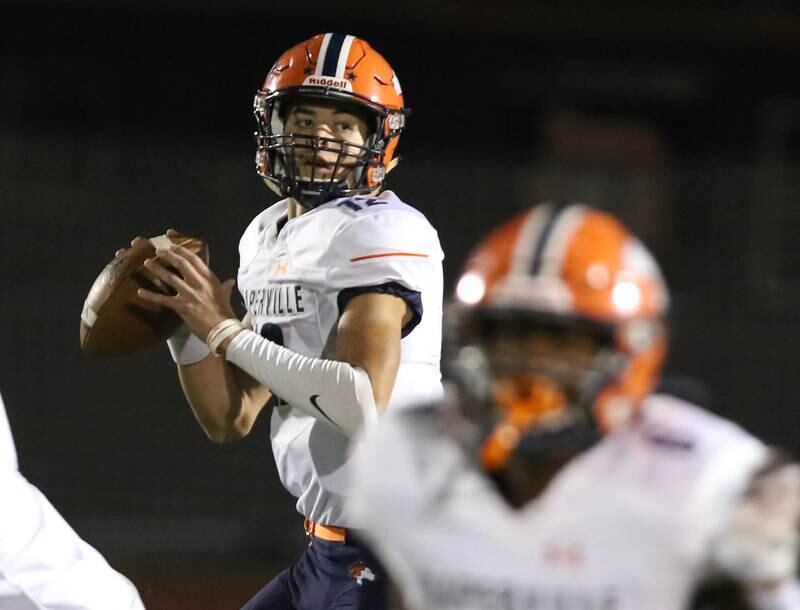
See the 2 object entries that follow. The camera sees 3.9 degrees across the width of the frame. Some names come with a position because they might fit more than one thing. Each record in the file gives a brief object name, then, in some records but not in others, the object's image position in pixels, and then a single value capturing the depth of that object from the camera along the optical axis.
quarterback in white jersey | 19.18
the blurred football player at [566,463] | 18.32
